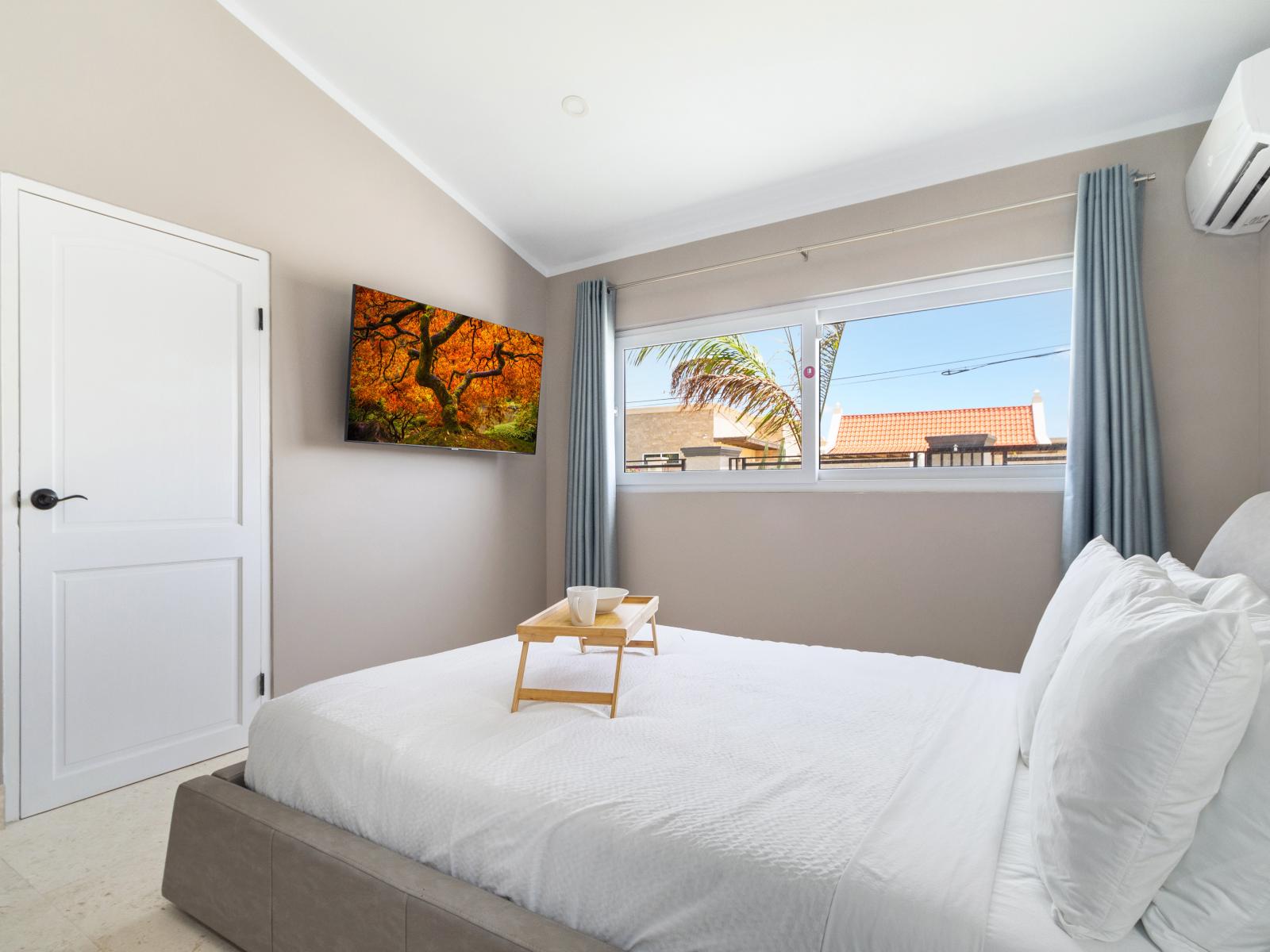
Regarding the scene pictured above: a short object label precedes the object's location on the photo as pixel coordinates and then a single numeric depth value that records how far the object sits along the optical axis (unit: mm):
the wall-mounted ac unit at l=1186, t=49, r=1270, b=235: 1857
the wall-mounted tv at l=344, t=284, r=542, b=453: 3029
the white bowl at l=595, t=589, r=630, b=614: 1892
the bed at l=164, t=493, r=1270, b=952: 923
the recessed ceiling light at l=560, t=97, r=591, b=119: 2862
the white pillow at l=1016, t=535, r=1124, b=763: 1315
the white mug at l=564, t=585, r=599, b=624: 1661
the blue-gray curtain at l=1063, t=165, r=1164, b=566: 2498
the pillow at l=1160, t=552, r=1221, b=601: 1285
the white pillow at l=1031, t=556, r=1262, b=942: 790
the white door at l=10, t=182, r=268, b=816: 2230
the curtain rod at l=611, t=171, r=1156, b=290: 2757
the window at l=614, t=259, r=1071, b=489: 2908
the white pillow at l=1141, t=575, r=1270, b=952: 746
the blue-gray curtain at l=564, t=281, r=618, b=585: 3840
